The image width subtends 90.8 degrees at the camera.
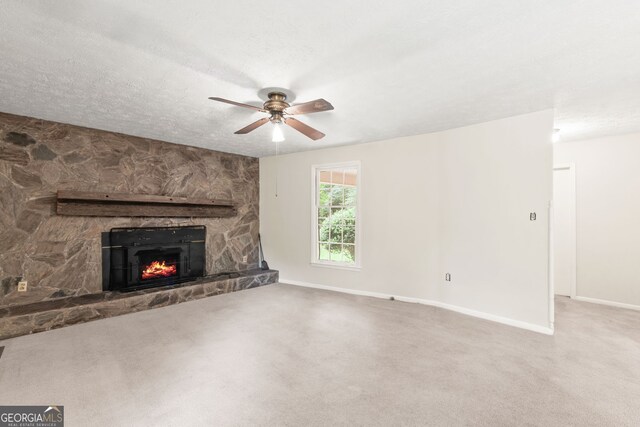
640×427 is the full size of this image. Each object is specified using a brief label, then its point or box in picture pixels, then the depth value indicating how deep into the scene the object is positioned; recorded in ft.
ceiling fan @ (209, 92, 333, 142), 8.42
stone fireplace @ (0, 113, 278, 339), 12.08
